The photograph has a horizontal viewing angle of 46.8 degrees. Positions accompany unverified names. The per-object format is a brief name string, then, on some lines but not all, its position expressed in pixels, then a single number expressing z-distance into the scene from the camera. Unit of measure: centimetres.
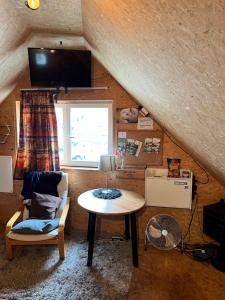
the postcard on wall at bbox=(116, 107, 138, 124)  324
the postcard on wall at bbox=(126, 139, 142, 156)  327
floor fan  288
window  348
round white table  263
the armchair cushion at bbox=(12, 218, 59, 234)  275
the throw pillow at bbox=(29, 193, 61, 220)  307
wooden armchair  277
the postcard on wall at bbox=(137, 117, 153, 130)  320
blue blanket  330
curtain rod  327
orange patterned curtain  337
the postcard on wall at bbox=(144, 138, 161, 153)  321
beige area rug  239
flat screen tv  289
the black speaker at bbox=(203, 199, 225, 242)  282
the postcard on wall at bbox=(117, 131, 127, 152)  330
